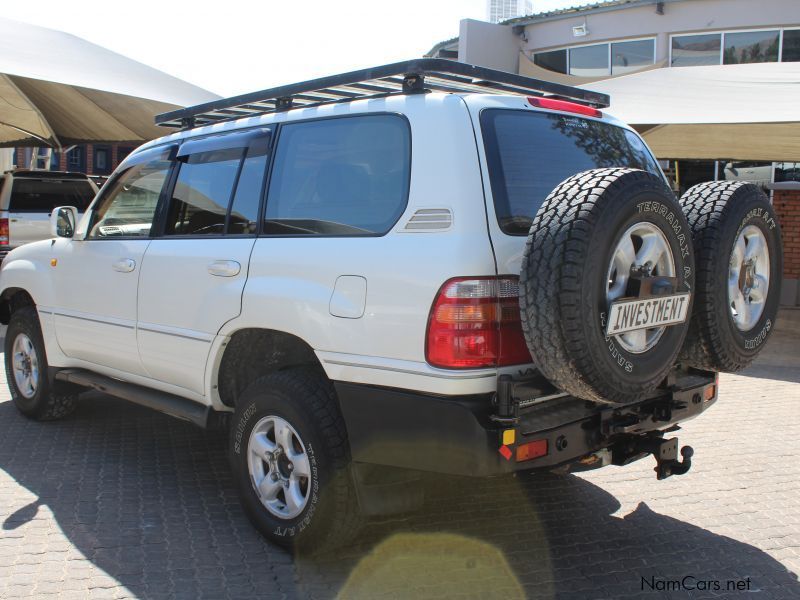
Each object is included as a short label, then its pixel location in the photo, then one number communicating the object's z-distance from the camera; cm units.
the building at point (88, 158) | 2801
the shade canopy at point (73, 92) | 1054
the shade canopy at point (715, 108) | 951
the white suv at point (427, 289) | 293
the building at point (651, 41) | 1619
